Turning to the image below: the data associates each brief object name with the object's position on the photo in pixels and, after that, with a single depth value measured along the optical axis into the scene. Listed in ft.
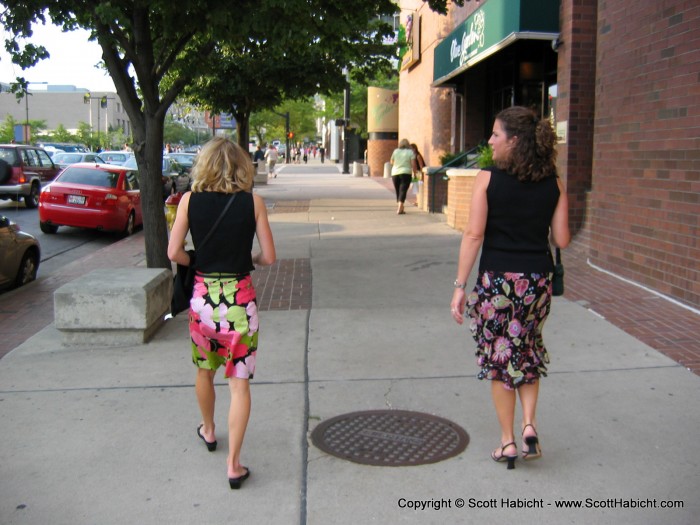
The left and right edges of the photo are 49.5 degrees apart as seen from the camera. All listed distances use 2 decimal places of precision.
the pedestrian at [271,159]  145.79
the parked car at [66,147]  146.12
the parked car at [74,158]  100.32
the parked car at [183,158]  98.99
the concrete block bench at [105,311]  20.59
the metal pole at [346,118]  128.57
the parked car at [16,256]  31.45
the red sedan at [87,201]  49.85
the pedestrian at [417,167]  58.03
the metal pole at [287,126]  206.39
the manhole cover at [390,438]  13.55
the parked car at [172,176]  66.33
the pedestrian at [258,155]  131.50
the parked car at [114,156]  105.21
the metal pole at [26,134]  171.32
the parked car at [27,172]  70.79
